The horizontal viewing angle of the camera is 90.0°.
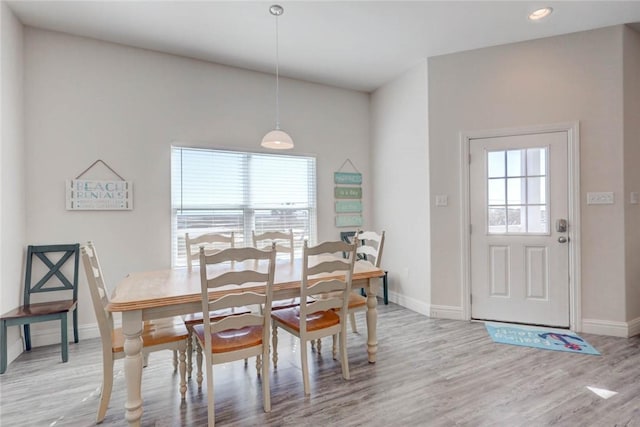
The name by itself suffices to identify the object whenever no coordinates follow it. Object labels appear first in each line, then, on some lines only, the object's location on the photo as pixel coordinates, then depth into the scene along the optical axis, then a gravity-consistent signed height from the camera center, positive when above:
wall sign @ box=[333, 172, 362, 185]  4.40 +0.46
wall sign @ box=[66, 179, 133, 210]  3.01 +0.18
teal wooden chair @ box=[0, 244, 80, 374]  2.46 -0.71
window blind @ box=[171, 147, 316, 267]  3.48 +0.21
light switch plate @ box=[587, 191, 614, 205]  3.03 +0.09
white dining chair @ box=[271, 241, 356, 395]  2.12 -0.67
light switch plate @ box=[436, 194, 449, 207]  3.58 +0.10
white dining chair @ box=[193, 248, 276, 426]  1.79 -0.64
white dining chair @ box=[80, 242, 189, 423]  1.80 -0.76
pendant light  2.71 +0.62
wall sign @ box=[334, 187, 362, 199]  4.40 +0.25
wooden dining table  1.73 -0.50
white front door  3.19 -0.21
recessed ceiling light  2.73 +1.69
